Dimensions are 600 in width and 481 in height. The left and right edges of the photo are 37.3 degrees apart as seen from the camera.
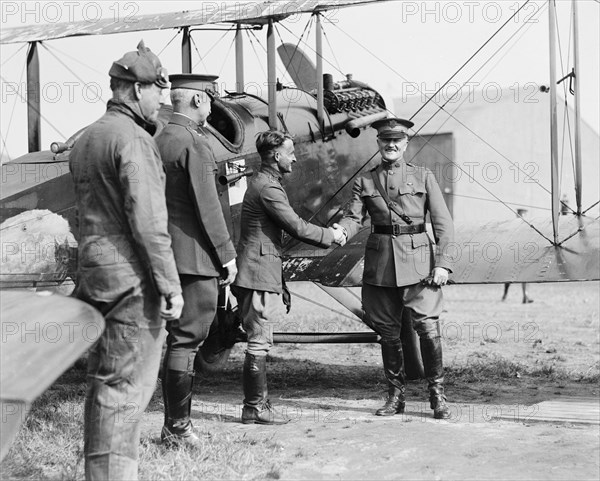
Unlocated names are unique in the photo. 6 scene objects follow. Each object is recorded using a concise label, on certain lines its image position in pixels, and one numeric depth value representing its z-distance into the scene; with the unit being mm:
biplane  6773
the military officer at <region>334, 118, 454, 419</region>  6234
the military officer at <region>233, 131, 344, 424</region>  6113
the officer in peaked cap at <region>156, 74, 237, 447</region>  5176
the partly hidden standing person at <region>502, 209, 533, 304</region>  16991
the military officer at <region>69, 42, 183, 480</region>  3926
